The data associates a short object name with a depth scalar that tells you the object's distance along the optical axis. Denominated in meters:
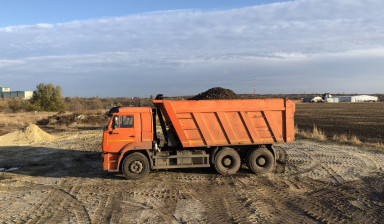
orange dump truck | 9.24
